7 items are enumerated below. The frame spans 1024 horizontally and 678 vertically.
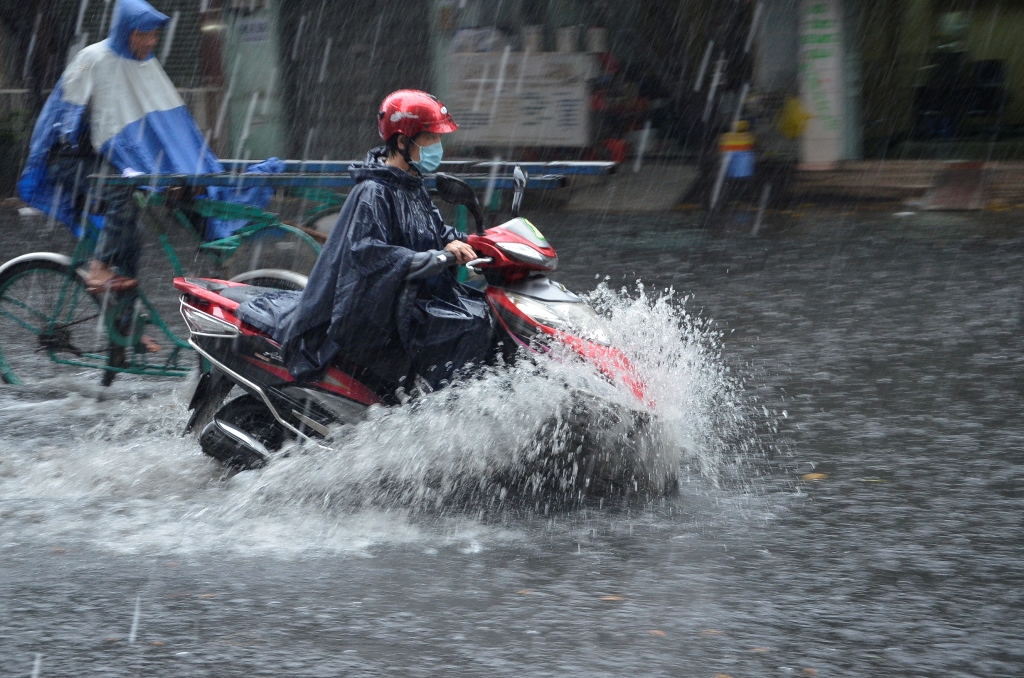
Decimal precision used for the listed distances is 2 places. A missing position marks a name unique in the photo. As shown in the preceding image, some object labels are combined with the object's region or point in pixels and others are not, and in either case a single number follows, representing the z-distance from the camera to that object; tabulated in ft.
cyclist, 42.80
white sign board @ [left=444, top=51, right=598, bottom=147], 99.19
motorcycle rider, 31.22
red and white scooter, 31.22
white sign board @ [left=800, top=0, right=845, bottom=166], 92.94
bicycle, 43.91
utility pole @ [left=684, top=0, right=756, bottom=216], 80.94
